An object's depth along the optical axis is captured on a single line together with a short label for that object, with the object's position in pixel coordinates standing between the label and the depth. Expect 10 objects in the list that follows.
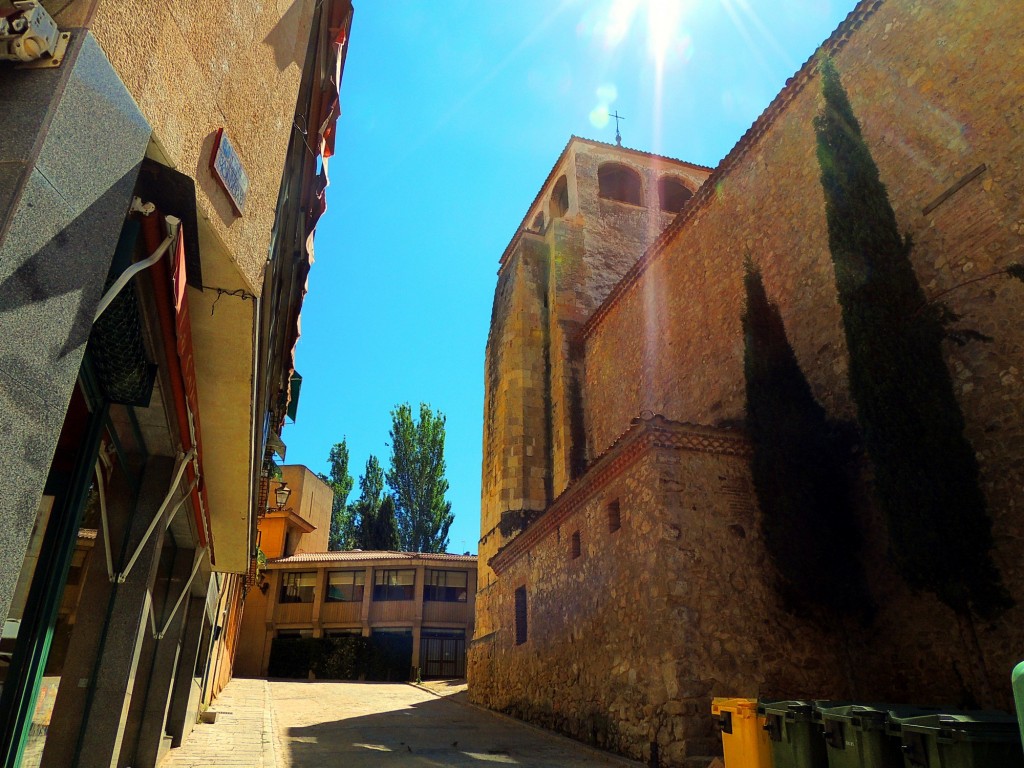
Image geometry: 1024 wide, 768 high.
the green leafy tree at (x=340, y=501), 43.00
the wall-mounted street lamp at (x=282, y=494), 14.16
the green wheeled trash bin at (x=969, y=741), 3.72
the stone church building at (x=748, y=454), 6.88
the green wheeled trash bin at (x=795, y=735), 5.02
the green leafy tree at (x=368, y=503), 39.50
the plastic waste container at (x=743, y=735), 5.49
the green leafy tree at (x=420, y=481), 39.03
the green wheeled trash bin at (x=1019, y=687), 2.38
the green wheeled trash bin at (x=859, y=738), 4.34
